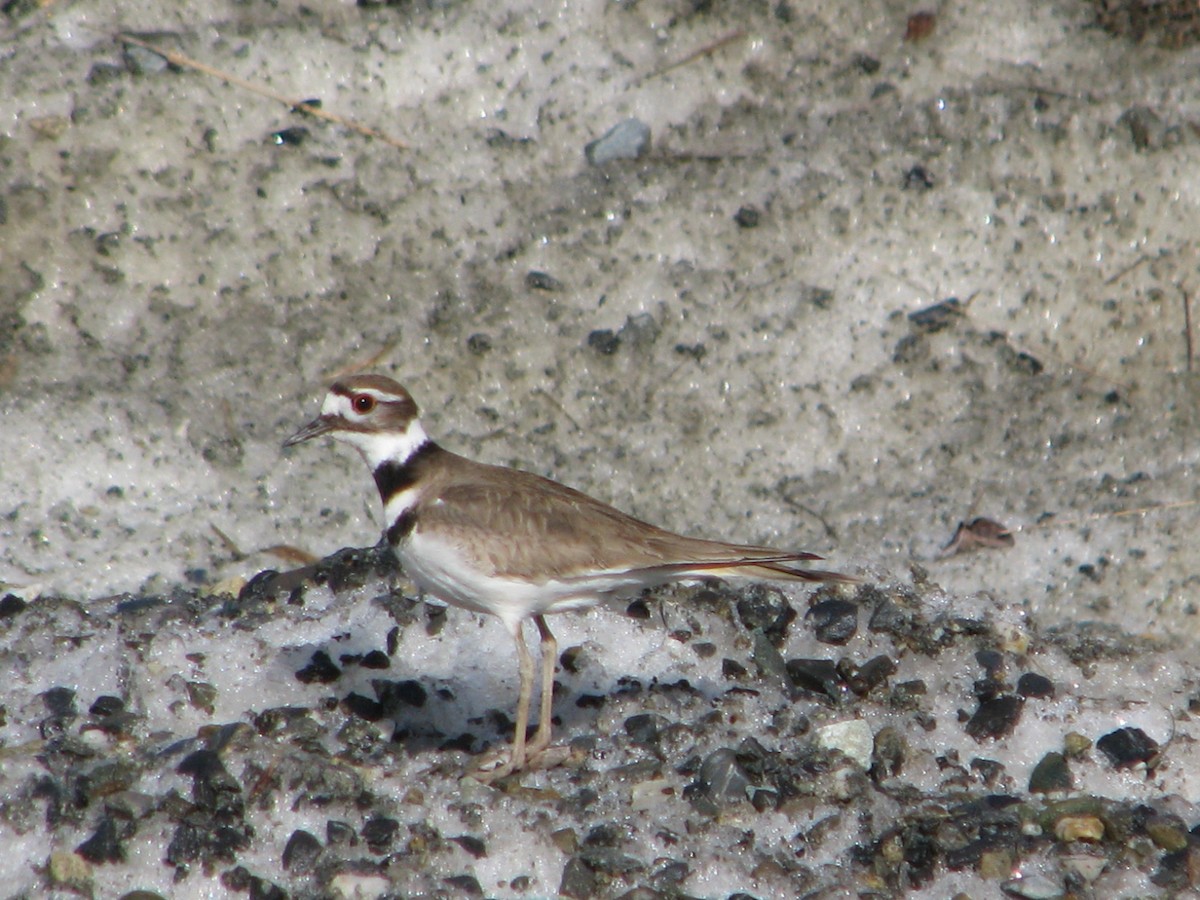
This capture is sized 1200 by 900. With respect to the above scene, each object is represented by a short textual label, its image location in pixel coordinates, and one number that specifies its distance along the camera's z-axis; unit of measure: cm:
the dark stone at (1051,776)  865
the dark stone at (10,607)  1006
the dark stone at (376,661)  969
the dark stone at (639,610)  1017
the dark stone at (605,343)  1172
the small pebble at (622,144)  1182
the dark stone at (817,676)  950
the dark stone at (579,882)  763
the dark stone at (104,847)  776
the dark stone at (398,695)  944
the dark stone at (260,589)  1025
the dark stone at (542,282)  1173
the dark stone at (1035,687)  929
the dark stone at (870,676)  946
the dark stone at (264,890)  762
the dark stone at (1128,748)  879
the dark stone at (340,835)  790
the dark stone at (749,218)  1176
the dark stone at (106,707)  909
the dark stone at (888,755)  880
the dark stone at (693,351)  1173
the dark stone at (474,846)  789
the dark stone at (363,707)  933
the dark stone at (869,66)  1197
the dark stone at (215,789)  802
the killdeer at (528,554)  854
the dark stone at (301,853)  777
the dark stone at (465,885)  761
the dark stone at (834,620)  987
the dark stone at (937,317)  1162
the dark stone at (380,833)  789
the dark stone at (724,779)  827
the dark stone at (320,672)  952
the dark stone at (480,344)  1178
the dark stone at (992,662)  947
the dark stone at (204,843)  777
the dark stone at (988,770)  873
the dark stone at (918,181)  1174
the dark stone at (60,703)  902
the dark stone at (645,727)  895
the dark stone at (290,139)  1169
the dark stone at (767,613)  998
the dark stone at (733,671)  963
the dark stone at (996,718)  902
